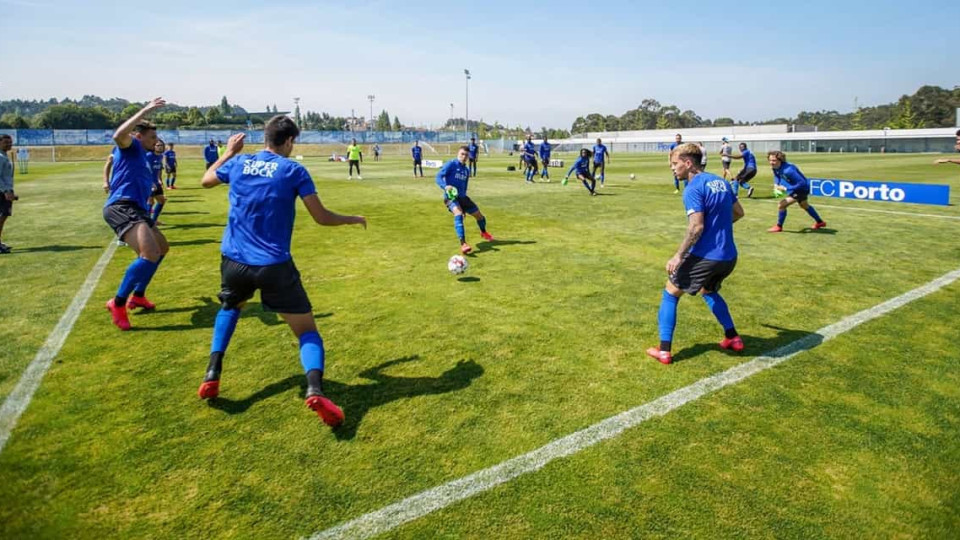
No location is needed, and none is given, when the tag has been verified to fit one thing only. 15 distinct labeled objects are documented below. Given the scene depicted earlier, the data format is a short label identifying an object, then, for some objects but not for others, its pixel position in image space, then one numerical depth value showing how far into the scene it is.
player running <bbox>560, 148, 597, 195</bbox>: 19.86
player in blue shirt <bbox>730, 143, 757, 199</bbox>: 17.97
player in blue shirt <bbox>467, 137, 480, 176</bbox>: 30.07
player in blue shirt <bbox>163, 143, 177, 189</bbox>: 22.73
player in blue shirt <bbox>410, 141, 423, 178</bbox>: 29.18
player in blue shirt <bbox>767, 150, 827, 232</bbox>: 12.23
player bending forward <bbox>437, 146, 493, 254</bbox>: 10.30
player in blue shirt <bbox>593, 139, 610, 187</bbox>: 22.95
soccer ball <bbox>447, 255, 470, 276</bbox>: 8.38
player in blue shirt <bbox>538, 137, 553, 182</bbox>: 27.42
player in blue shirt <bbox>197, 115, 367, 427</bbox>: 4.10
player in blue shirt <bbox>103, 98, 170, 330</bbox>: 6.28
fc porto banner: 16.52
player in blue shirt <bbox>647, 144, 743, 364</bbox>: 5.00
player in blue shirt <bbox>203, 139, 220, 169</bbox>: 23.85
